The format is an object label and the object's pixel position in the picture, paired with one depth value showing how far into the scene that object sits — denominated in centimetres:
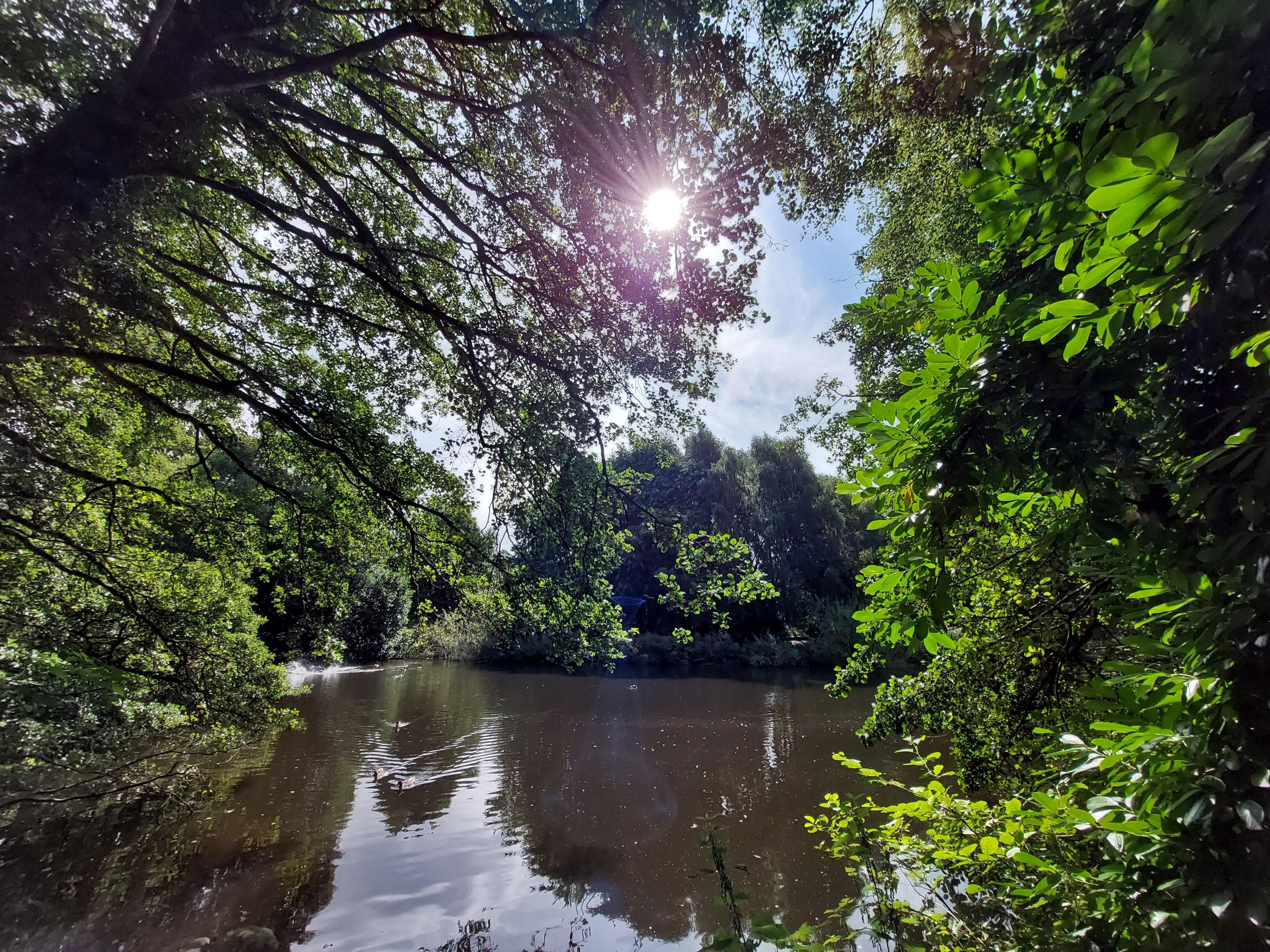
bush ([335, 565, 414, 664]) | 2795
